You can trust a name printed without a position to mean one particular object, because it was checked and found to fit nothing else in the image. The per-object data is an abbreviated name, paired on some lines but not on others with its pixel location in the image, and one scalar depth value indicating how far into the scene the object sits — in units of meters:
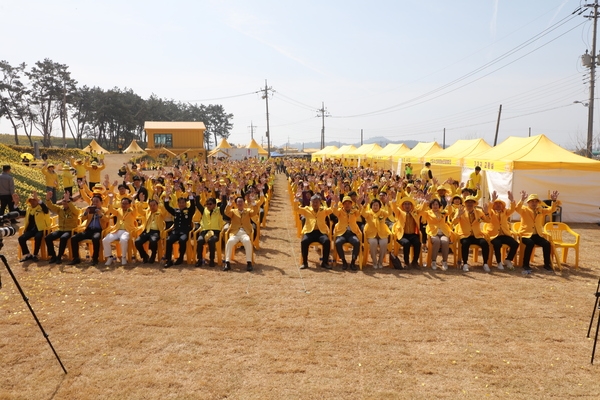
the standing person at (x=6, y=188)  10.12
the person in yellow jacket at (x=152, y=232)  7.47
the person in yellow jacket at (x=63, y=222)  7.48
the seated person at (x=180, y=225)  7.42
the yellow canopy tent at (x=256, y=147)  54.56
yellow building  46.09
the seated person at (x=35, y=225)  7.54
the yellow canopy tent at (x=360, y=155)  32.36
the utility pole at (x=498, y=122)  31.78
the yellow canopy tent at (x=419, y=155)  20.73
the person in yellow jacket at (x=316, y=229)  7.41
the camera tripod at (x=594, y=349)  3.92
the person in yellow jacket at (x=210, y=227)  7.41
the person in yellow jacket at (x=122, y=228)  7.35
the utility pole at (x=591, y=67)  18.06
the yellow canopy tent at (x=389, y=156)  25.27
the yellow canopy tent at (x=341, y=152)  38.76
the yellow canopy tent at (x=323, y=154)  43.70
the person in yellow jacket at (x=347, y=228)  7.36
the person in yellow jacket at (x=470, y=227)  7.31
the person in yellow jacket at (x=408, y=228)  7.45
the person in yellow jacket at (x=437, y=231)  7.37
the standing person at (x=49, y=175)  11.80
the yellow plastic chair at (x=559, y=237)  7.24
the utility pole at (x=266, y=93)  50.88
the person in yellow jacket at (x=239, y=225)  7.39
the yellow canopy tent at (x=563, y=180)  12.00
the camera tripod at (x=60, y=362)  3.79
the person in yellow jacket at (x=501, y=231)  7.27
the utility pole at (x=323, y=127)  70.90
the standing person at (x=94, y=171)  13.20
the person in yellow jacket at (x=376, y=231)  7.39
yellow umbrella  21.98
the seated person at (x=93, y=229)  7.38
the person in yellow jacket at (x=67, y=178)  12.51
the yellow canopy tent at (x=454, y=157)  16.66
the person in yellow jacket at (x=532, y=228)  7.23
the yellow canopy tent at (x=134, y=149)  41.47
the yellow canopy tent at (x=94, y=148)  38.92
